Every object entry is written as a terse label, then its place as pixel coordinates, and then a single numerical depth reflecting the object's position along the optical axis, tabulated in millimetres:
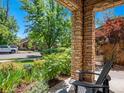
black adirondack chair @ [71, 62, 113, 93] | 1157
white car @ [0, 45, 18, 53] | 9738
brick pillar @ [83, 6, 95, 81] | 2308
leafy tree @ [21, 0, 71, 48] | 5720
